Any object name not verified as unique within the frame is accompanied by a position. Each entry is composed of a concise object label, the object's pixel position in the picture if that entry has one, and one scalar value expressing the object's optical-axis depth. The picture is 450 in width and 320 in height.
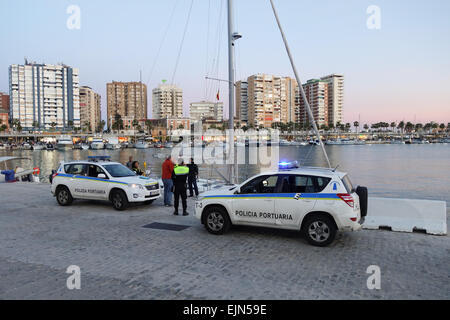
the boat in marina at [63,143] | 115.34
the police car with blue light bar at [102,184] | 12.17
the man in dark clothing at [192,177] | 15.88
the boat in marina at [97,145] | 114.16
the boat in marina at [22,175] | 24.25
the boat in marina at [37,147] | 113.42
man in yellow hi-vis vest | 11.36
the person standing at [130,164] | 17.69
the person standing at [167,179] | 13.34
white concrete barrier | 9.51
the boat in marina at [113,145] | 119.40
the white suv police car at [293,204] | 7.64
